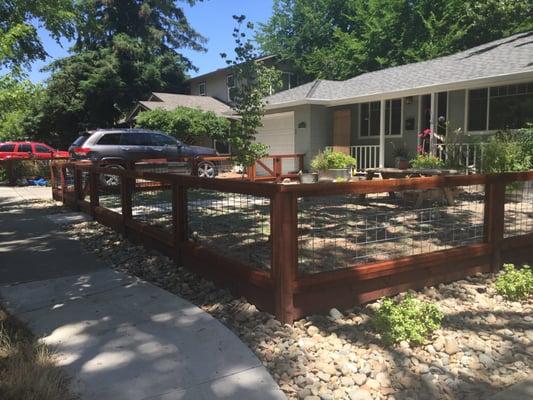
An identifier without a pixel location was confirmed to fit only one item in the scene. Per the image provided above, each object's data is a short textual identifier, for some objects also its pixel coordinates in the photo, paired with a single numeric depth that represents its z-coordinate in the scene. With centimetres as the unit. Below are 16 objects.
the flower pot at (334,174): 1360
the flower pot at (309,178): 1423
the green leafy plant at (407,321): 370
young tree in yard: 770
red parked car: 2303
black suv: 1411
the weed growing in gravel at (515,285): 471
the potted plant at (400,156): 1415
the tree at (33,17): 1091
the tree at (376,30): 2470
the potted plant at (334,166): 1362
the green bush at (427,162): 1156
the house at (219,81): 3030
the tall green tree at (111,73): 3184
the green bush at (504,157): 969
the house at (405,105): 1240
